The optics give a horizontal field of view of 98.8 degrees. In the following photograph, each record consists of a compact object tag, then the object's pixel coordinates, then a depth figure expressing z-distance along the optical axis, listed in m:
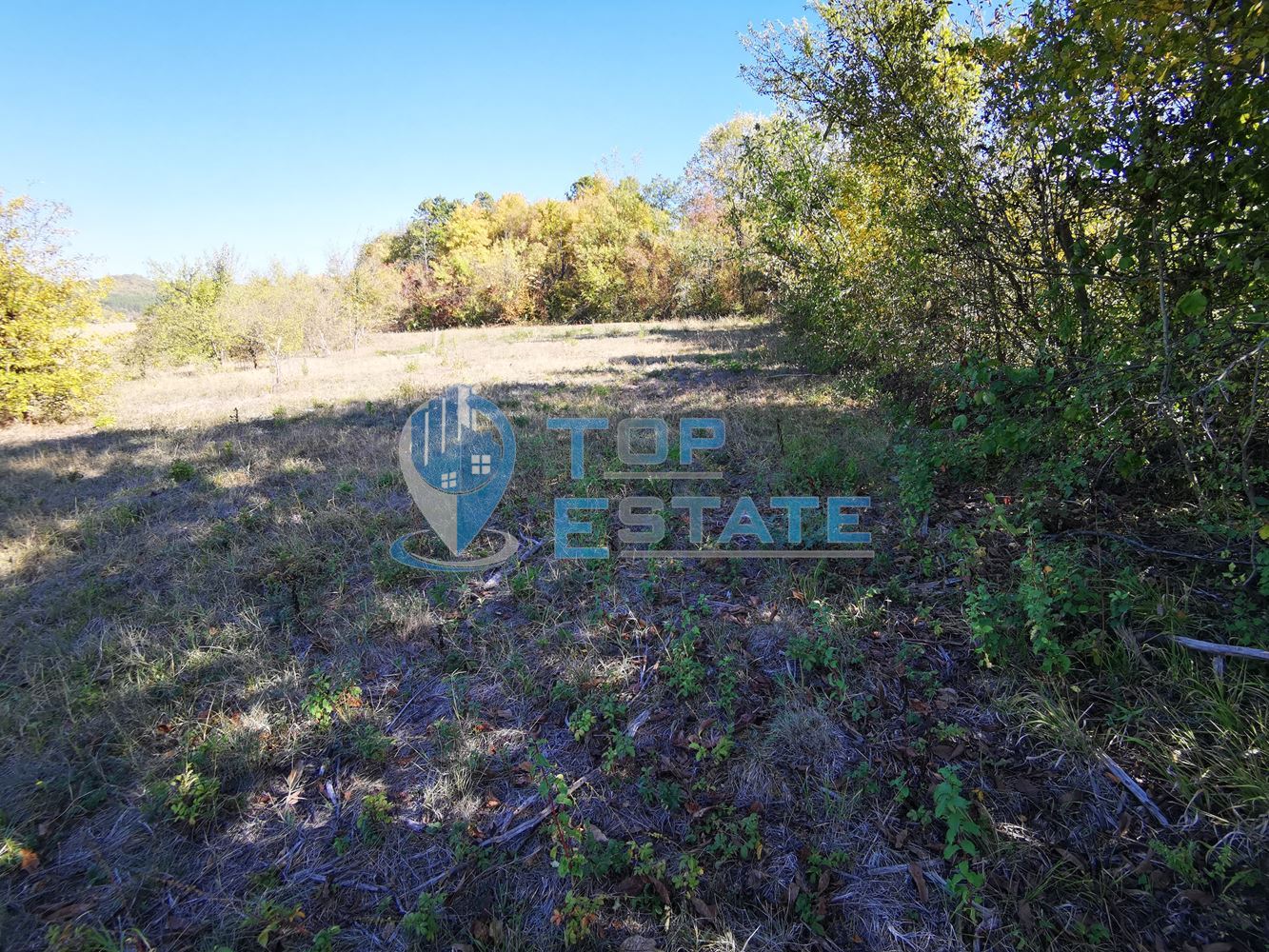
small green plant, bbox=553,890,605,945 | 1.71
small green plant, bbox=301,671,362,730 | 2.59
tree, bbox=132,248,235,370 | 14.57
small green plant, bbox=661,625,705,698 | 2.58
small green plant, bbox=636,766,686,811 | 2.12
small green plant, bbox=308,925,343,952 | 1.73
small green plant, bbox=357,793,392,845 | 2.09
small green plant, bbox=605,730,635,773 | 2.28
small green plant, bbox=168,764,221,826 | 2.15
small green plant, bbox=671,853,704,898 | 1.83
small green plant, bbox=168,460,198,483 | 5.37
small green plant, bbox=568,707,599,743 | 2.44
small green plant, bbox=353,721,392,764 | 2.41
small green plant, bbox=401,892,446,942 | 1.74
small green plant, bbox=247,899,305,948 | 1.79
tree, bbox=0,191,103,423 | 7.93
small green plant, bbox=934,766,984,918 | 1.68
